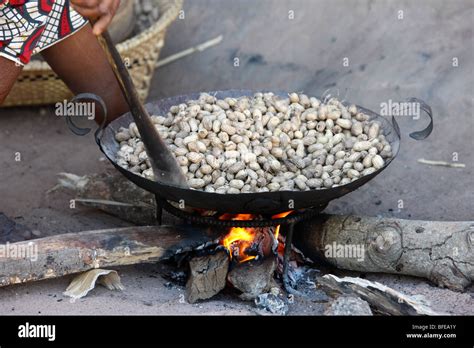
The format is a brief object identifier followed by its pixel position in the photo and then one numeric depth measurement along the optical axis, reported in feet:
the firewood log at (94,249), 8.55
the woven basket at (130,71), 12.75
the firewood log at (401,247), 8.82
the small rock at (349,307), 8.01
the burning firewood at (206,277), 8.78
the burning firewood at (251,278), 8.82
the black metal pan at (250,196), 7.95
